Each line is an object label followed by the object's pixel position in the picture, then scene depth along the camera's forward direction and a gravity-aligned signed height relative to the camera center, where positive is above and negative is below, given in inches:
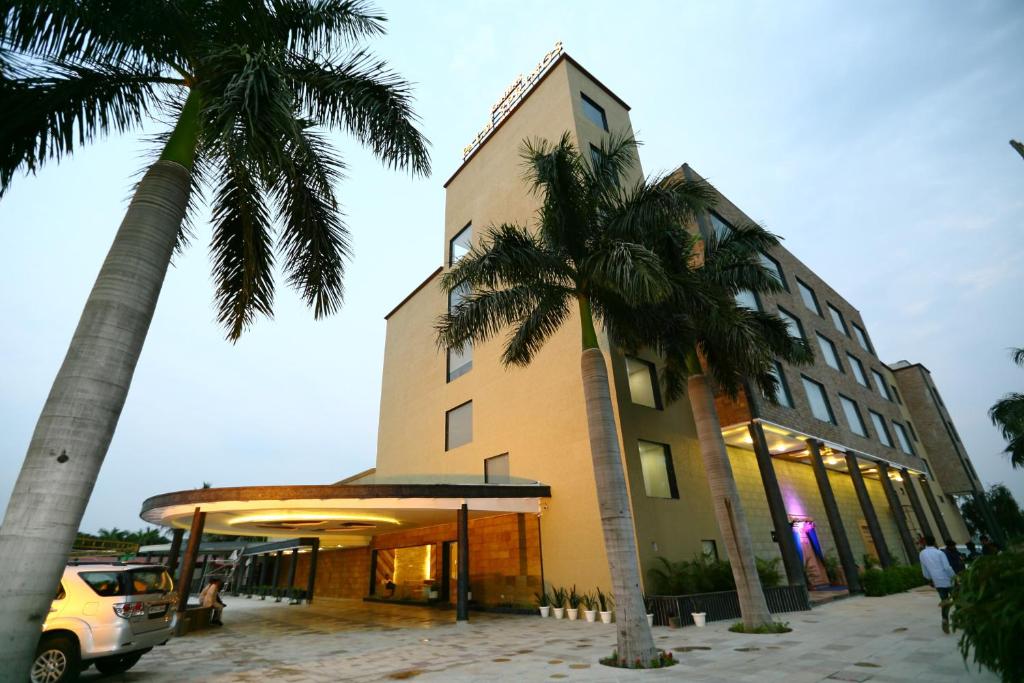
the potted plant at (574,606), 556.8 -31.5
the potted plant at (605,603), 522.3 -28.4
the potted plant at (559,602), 570.5 -27.8
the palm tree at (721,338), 439.5 +209.3
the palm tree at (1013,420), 1077.8 +279.8
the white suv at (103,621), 275.9 -13.0
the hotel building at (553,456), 588.1 +171.0
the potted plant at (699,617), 485.6 -42.1
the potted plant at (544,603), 584.4 -28.1
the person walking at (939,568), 359.6 -5.7
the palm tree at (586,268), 348.8 +225.7
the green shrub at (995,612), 144.8 -15.3
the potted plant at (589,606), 534.9 -31.3
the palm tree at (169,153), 172.6 +221.1
